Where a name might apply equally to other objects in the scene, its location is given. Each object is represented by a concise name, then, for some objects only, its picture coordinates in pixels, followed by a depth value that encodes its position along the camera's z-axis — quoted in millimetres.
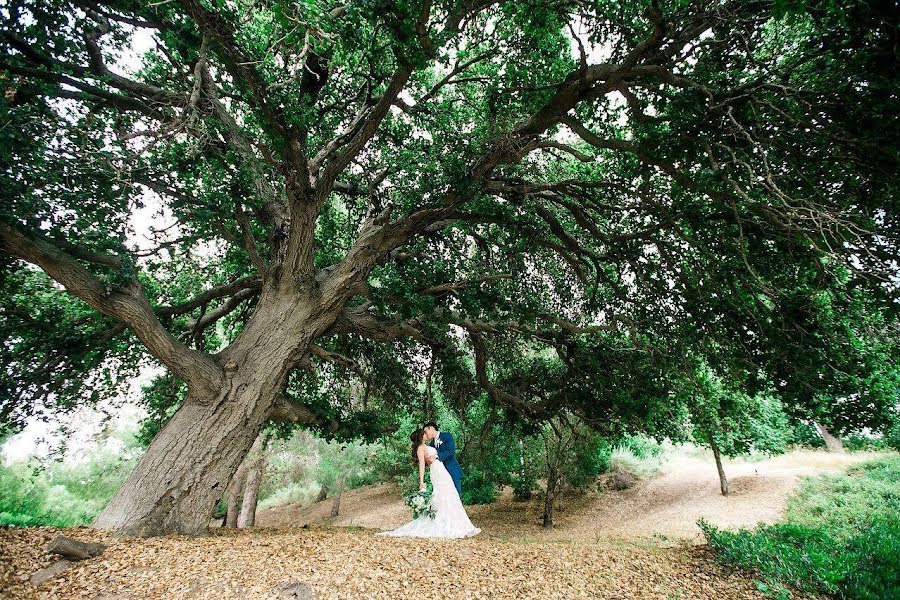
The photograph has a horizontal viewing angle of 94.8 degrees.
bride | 6191
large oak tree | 4086
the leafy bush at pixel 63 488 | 10789
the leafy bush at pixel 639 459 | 16806
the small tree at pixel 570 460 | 11414
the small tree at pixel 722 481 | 13253
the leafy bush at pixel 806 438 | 17656
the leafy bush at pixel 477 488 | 14078
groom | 6918
